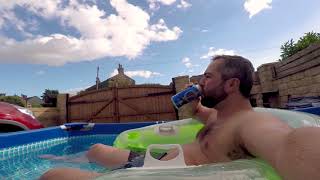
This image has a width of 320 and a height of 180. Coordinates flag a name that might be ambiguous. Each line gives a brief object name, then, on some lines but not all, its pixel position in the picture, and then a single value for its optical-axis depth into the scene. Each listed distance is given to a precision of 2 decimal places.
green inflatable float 0.40
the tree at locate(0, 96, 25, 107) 9.58
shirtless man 0.38
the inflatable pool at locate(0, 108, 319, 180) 0.41
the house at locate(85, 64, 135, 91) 14.27
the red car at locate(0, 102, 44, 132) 2.24
